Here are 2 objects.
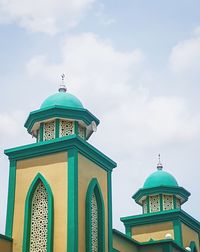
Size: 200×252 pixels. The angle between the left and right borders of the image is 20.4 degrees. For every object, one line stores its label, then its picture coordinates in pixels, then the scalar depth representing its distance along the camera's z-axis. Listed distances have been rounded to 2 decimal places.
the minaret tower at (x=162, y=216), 22.34
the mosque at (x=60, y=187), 15.07
